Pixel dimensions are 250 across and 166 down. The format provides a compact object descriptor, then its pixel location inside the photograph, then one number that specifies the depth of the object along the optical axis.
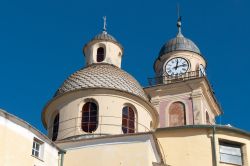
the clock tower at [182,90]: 45.84
